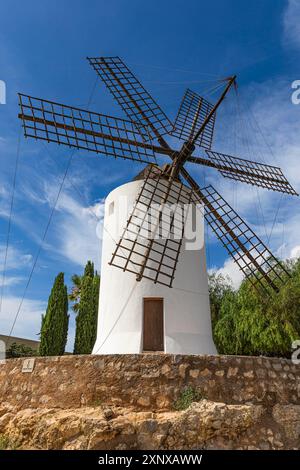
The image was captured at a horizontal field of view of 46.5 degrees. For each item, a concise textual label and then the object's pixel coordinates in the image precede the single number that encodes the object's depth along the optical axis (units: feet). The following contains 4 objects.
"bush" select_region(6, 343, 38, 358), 50.44
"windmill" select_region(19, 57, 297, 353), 23.30
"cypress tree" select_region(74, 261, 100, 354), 44.21
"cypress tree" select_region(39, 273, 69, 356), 42.01
